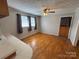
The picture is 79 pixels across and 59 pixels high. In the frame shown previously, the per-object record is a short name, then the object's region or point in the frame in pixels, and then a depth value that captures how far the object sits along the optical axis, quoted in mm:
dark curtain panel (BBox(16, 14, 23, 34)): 2767
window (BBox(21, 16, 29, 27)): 3238
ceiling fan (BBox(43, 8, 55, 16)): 2257
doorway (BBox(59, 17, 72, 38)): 3711
